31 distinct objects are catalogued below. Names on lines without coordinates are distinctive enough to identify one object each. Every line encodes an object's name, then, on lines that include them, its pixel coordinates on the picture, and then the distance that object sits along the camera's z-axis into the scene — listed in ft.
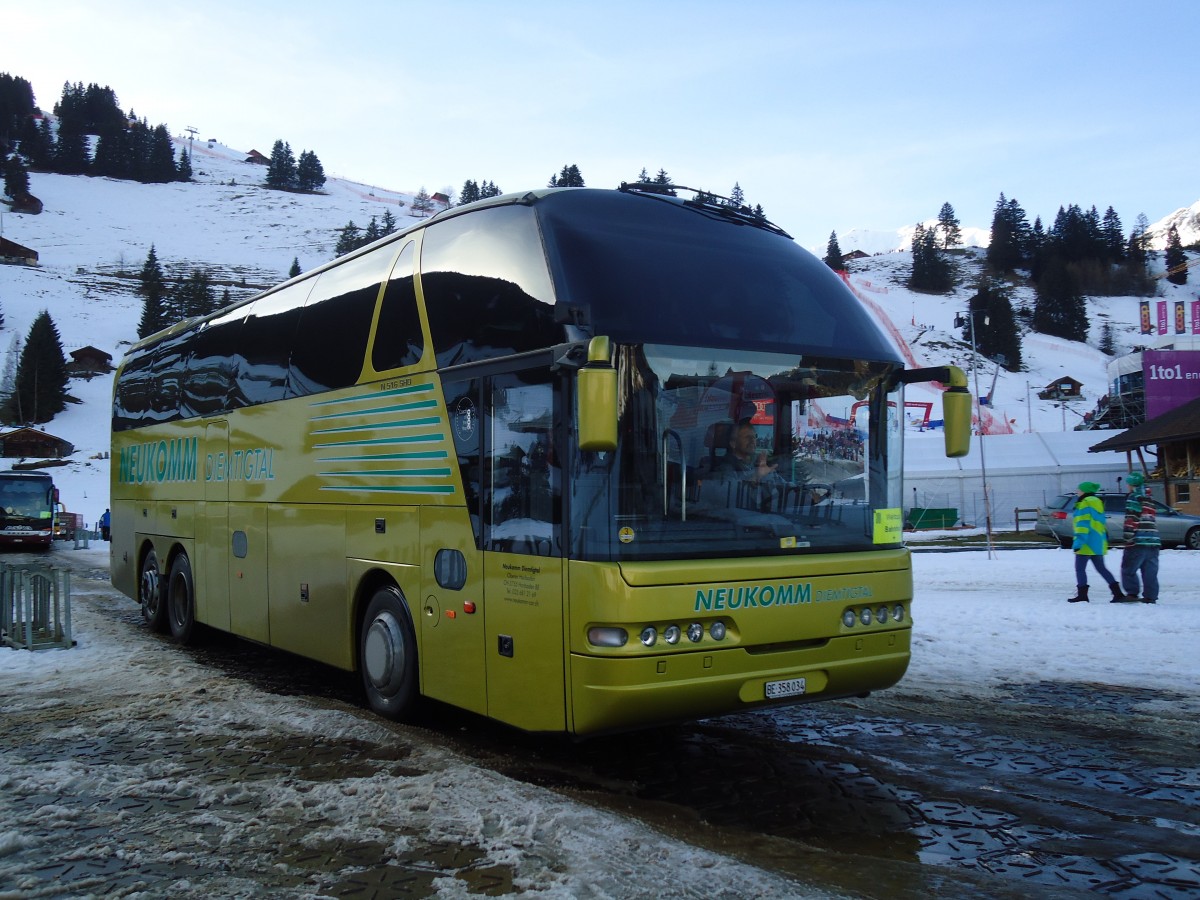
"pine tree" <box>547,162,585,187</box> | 527.40
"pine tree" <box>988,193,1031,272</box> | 560.61
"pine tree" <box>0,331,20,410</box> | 296.51
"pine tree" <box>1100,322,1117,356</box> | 428.97
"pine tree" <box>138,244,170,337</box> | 351.23
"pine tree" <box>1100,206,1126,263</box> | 540.97
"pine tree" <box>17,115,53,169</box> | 592.19
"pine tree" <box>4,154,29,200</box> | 514.68
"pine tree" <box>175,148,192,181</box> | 613.52
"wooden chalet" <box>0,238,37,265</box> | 424.46
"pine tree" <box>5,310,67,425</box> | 280.92
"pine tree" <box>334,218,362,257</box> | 459.73
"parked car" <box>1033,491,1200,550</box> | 94.27
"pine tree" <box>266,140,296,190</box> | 627.87
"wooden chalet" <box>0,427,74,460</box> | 246.68
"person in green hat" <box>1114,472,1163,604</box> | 45.19
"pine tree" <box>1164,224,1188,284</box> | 545.44
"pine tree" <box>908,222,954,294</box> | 506.48
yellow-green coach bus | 18.25
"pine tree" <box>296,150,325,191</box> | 637.67
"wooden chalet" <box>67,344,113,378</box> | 325.83
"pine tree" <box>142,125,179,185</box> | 599.98
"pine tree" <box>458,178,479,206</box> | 602.85
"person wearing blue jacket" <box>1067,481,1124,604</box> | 46.57
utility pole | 77.58
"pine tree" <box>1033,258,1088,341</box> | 448.65
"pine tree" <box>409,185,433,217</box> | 622.38
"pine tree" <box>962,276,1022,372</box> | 368.89
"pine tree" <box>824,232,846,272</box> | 523.79
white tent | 139.74
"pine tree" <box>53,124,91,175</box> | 595.47
